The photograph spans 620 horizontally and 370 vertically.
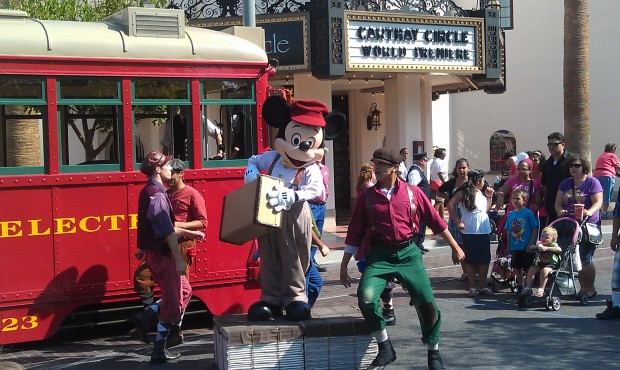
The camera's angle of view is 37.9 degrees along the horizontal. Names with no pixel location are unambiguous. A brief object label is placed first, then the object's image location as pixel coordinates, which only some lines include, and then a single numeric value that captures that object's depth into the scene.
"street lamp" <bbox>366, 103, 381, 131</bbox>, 22.95
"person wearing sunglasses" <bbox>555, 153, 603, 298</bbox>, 10.29
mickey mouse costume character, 7.15
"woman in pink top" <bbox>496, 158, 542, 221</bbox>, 11.16
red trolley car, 8.15
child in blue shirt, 10.54
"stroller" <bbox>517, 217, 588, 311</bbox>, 10.12
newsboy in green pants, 7.00
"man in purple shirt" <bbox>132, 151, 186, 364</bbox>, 7.47
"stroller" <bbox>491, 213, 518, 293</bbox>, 11.03
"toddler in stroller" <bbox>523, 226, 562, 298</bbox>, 10.05
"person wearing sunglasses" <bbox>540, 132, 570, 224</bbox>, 10.82
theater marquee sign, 17.59
